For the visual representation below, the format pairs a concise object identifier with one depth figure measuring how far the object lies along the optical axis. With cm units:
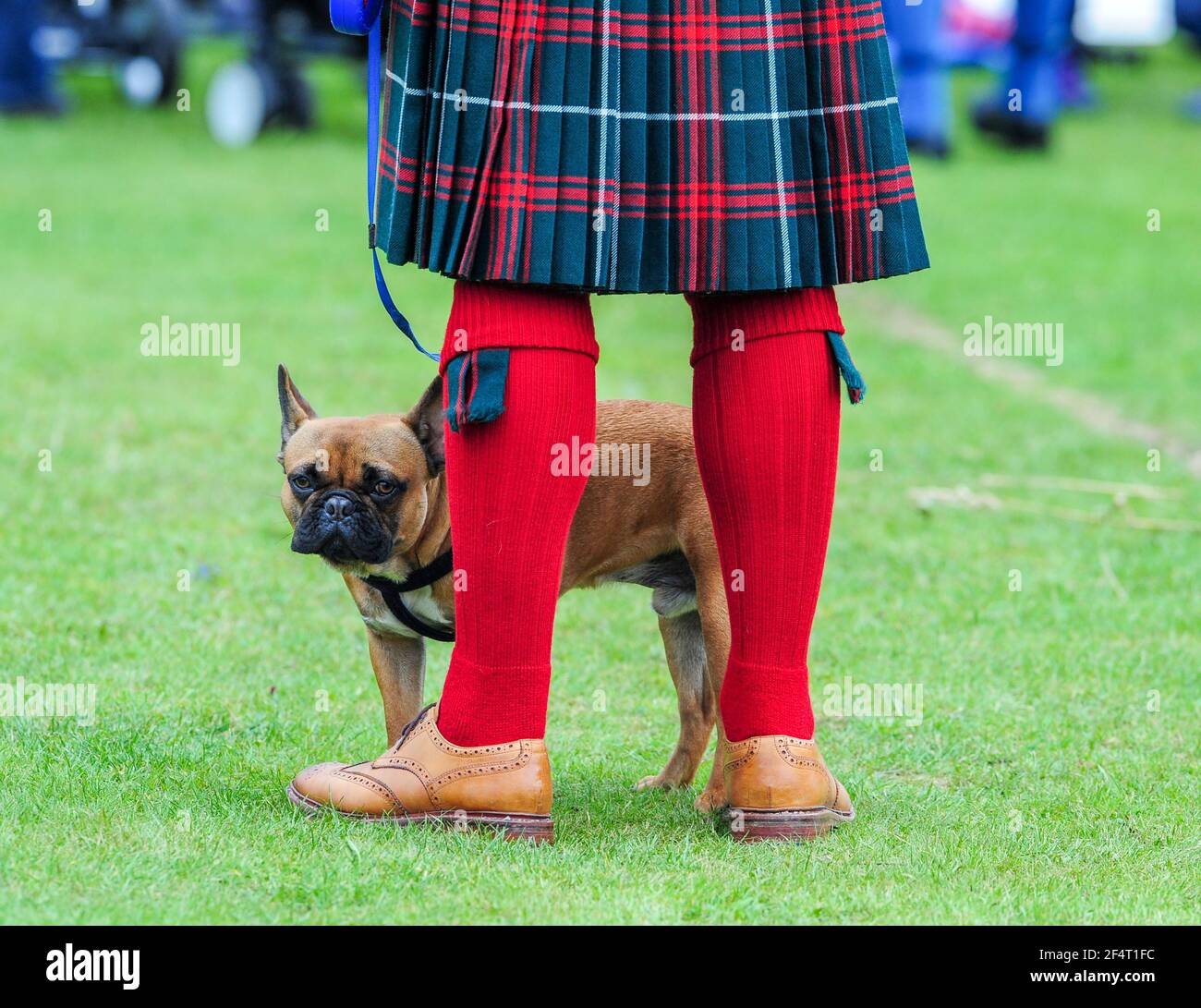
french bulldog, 284
